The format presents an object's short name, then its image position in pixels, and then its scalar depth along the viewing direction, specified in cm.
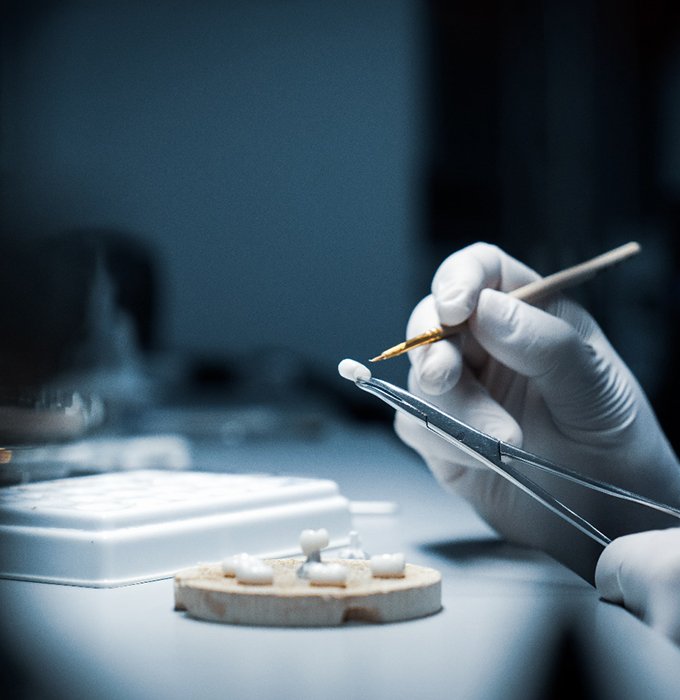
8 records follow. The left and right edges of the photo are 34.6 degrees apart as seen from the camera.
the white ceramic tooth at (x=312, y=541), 61
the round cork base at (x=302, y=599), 56
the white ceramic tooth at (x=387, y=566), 60
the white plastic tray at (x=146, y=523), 67
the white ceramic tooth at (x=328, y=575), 57
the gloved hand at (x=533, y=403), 79
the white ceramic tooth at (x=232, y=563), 58
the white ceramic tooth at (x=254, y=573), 57
